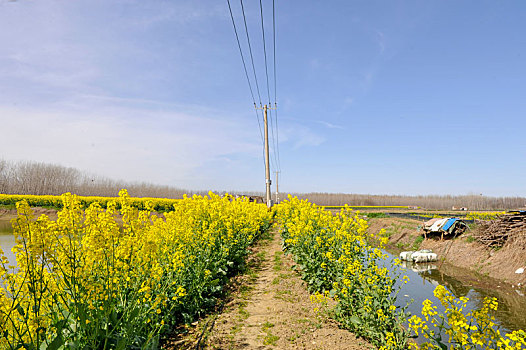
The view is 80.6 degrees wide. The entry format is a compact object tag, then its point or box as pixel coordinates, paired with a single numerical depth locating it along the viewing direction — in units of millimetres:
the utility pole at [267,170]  21625
